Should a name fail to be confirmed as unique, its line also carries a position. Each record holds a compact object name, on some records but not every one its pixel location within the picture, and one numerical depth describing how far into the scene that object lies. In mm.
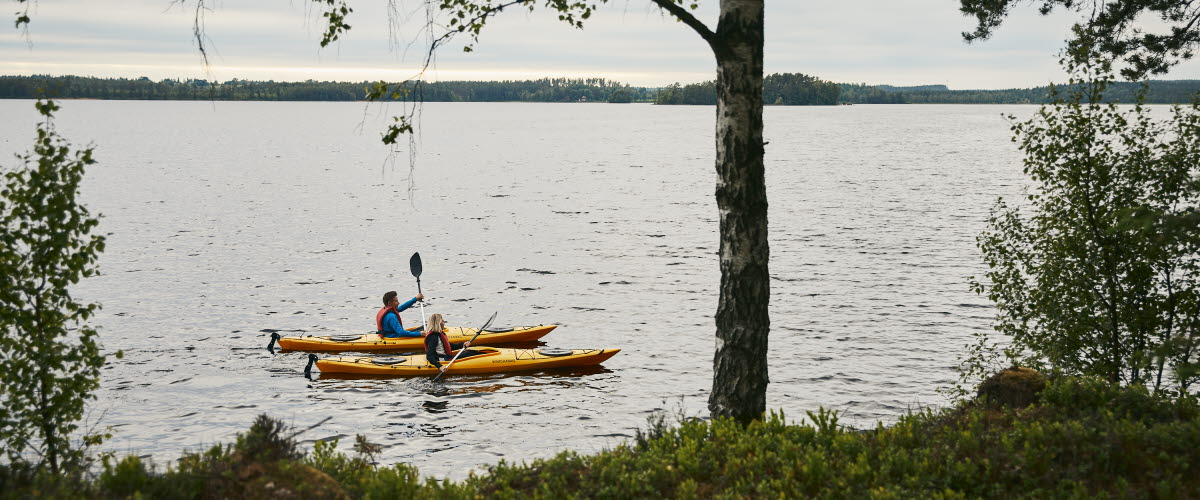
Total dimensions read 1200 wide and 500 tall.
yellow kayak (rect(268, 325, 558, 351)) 23828
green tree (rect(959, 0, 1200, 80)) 12656
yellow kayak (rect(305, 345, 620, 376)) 21812
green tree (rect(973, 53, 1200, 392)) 13336
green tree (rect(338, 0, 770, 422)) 9188
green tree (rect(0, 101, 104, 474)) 9453
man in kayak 23406
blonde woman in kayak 21453
